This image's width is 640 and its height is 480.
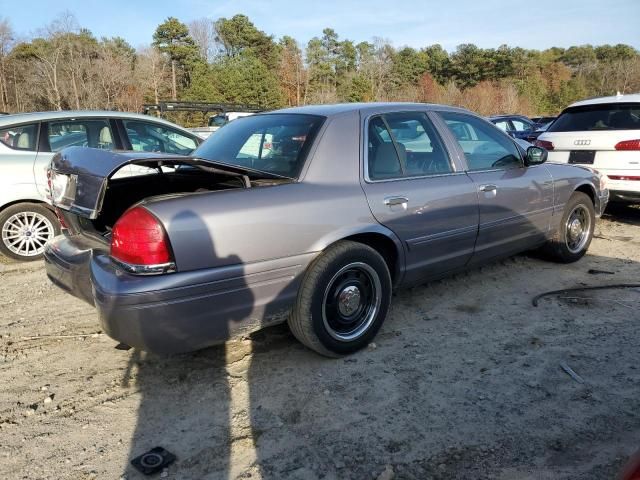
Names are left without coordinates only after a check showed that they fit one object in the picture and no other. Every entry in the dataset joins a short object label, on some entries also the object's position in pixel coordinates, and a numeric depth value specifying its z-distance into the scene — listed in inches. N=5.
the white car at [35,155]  206.8
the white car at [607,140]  236.7
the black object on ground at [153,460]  87.8
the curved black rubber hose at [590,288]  168.6
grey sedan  97.3
